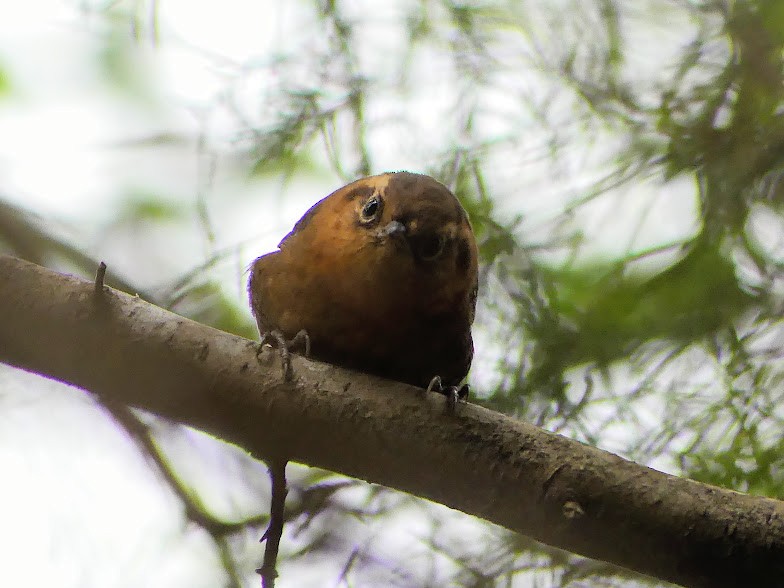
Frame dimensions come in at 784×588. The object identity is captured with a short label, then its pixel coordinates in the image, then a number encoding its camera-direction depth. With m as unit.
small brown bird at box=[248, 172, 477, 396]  5.16
